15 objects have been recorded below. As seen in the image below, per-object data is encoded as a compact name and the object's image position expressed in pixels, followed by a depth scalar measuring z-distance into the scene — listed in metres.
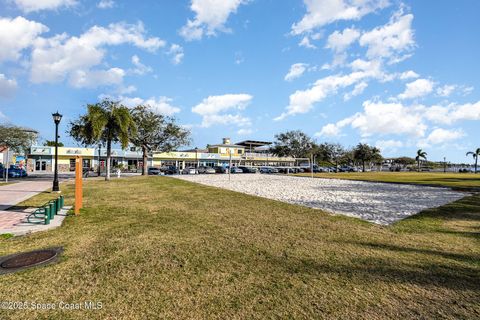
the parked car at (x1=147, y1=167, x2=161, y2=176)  46.56
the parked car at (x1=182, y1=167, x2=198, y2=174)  51.06
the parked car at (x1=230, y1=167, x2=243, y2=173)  54.04
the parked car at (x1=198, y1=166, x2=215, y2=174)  53.47
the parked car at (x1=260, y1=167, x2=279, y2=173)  60.25
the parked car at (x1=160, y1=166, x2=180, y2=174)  49.86
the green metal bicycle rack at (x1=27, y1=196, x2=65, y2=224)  7.81
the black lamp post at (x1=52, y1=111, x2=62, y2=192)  16.30
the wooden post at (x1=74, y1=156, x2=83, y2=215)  9.27
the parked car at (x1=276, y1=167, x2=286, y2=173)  65.06
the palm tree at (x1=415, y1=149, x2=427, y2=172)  99.89
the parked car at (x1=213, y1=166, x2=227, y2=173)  54.00
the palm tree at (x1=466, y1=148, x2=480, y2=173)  86.88
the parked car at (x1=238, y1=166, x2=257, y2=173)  56.99
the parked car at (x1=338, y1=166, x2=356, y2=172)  78.19
